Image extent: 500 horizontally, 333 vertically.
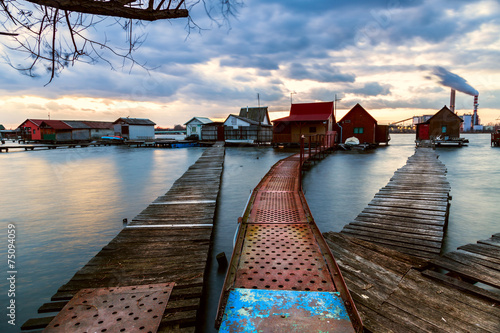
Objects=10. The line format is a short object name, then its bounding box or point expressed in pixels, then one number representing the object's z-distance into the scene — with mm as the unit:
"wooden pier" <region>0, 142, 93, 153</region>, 48181
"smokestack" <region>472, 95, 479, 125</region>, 149675
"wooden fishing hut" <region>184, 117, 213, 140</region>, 54844
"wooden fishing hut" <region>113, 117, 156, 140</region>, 59969
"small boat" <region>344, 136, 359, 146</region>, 38500
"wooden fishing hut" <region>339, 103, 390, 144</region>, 40219
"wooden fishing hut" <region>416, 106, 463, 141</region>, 44156
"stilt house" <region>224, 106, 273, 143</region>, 47281
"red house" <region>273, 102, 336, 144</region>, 37906
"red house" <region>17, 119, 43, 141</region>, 60969
